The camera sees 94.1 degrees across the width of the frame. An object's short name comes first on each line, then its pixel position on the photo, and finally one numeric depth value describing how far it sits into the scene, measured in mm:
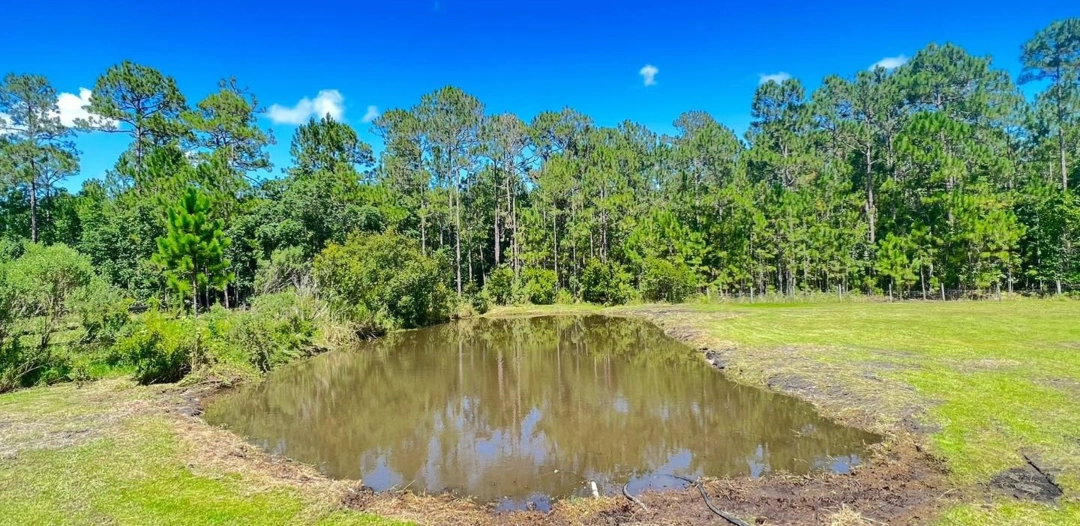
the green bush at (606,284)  41125
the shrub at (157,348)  14336
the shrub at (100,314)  15016
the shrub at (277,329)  17656
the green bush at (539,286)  42594
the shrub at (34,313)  13312
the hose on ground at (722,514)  6418
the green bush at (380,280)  26797
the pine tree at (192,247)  27203
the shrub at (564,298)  43344
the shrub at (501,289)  42222
